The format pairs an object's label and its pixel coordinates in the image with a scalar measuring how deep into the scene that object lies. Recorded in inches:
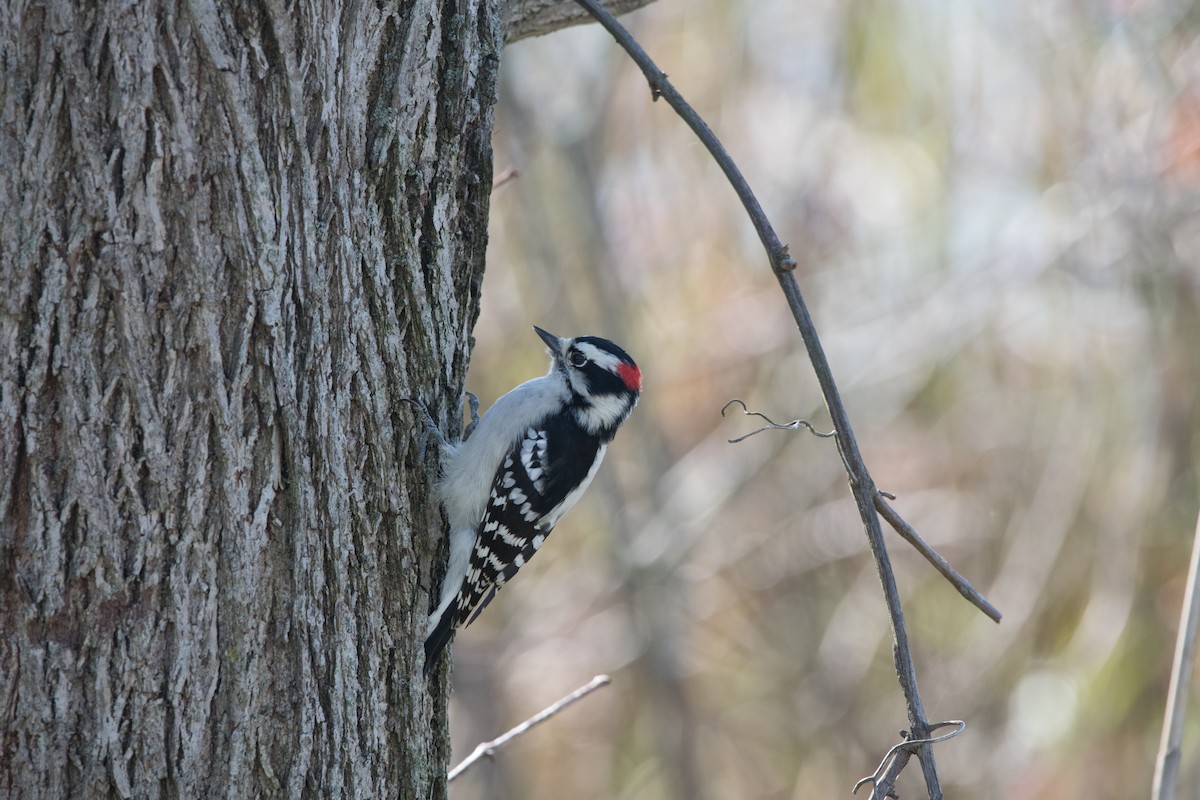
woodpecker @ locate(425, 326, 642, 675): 273.0
